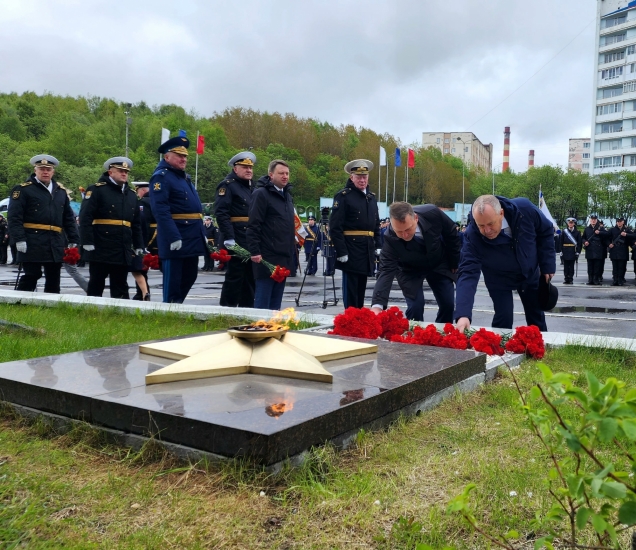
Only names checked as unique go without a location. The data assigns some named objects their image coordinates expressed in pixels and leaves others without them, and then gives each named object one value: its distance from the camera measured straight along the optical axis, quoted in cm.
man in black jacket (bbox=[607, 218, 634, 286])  1852
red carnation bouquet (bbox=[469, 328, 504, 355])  513
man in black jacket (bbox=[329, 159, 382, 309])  837
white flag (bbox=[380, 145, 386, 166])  4564
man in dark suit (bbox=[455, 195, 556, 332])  587
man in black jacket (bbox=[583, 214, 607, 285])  1841
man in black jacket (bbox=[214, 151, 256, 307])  868
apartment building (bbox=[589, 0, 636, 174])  8444
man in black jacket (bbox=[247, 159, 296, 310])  783
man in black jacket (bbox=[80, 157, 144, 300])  884
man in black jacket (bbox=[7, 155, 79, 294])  891
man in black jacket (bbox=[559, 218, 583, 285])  1889
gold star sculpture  382
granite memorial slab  296
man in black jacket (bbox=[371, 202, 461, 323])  653
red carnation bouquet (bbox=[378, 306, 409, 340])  593
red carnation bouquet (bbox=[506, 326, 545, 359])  543
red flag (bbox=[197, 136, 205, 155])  4408
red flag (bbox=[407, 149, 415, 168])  6123
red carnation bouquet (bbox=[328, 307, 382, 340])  566
